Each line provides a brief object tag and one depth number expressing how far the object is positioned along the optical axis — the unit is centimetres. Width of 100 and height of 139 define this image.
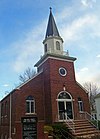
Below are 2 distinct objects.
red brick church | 2136
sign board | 1598
